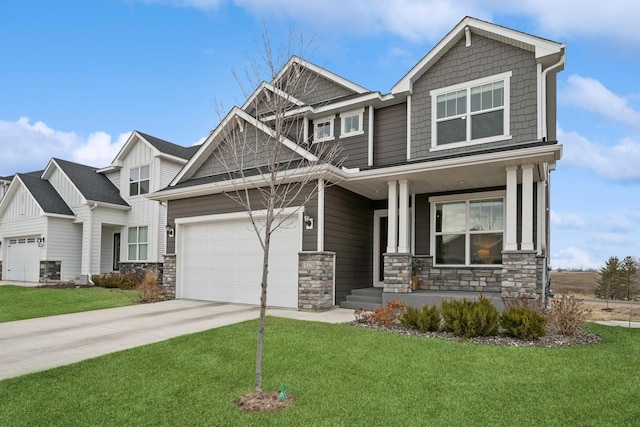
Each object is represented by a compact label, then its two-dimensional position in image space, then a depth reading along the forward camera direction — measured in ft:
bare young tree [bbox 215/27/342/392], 15.92
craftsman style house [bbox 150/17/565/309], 32.40
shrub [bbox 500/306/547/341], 22.16
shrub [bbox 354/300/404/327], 26.37
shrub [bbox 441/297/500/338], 22.82
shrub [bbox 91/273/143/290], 52.49
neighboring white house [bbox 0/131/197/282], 61.00
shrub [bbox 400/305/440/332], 24.30
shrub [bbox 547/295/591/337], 23.48
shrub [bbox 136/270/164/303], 40.46
